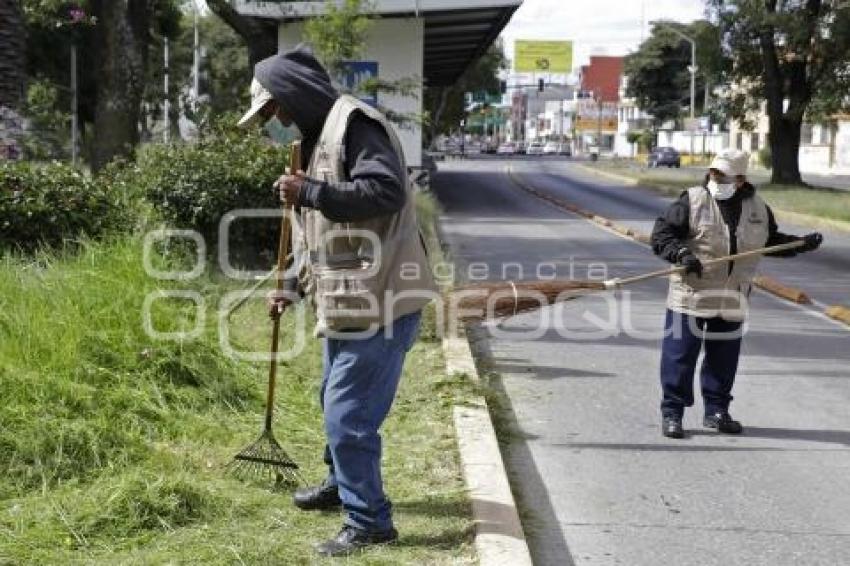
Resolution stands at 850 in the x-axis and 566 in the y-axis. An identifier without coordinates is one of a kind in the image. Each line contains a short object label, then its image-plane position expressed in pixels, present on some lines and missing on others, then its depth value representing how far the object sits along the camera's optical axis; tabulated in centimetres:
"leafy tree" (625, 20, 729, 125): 8619
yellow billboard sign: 8400
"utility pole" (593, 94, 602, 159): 11039
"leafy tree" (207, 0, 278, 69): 1552
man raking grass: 385
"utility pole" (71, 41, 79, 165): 2862
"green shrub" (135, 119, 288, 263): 999
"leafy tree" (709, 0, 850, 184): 3184
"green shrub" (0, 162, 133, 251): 833
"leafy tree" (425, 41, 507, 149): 4500
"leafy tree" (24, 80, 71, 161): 2283
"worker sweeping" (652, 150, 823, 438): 605
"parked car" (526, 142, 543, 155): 10181
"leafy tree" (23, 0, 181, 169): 1357
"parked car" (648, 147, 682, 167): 6391
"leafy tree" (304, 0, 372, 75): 1525
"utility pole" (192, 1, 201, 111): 3744
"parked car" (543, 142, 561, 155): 10467
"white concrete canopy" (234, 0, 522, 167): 1906
